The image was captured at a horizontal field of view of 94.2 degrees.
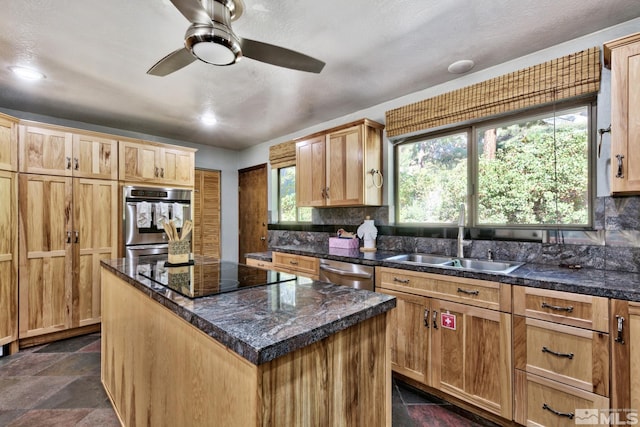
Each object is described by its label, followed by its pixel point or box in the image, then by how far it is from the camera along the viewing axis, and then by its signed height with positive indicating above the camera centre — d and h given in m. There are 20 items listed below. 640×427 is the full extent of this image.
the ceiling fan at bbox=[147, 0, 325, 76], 1.37 +0.88
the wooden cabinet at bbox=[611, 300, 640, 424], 1.35 -0.67
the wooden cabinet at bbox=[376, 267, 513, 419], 1.72 -0.79
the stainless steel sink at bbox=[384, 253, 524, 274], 2.15 -0.39
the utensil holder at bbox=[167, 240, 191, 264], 1.83 -0.24
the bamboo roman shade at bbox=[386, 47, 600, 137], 1.90 +0.89
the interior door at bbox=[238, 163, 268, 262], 4.69 +0.05
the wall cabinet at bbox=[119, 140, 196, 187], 3.41 +0.61
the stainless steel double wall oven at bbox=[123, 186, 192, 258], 3.36 -0.02
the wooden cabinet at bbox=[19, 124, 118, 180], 2.83 +0.62
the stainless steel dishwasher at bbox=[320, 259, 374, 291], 2.38 -0.51
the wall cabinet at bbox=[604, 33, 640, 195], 1.57 +0.54
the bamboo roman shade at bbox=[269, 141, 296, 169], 3.96 +0.81
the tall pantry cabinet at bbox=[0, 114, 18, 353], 2.63 -0.18
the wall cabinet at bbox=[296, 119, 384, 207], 2.91 +0.50
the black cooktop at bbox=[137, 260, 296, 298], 1.27 -0.32
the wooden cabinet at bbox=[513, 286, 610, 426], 1.43 -0.73
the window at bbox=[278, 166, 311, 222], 4.17 +0.20
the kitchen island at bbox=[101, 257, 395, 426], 0.80 -0.46
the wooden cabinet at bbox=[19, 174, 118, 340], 2.82 -0.34
